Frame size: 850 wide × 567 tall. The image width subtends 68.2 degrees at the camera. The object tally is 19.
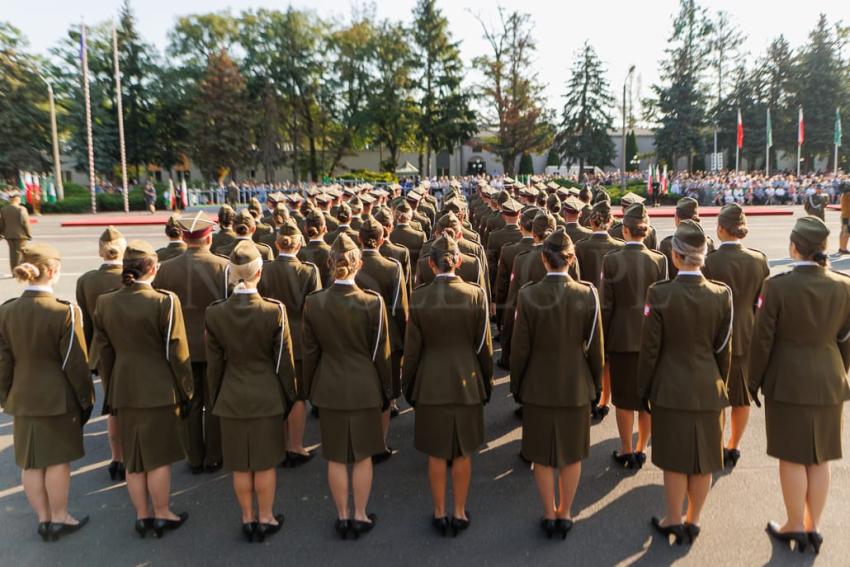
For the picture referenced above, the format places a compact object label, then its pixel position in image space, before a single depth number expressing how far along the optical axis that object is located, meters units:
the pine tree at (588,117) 58.22
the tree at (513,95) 55.56
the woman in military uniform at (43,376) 4.11
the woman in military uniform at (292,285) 5.54
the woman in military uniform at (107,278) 5.27
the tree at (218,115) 50.88
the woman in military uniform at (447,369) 4.24
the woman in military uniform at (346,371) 4.21
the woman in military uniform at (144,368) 4.18
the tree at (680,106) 56.16
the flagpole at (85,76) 31.64
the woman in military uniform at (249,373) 4.07
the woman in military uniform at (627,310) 5.41
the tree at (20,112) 43.00
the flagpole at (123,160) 32.97
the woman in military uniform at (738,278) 5.16
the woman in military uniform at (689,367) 4.05
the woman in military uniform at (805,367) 3.98
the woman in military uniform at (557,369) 4.20
